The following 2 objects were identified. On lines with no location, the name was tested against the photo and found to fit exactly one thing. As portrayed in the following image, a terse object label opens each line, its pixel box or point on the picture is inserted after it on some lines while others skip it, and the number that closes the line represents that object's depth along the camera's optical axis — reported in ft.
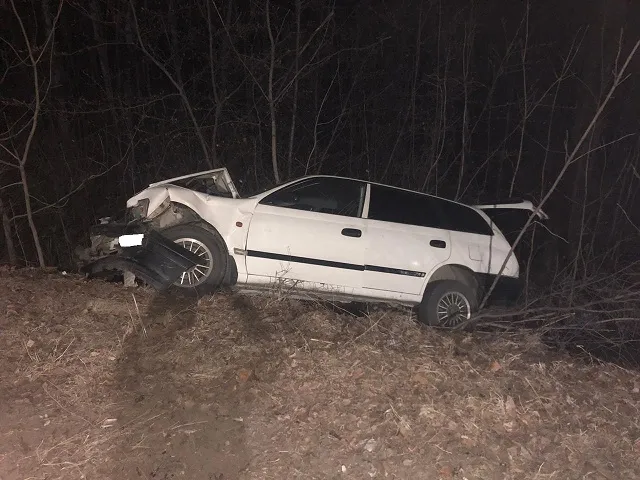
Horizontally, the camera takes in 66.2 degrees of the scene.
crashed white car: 17.78
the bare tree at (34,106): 21.39
